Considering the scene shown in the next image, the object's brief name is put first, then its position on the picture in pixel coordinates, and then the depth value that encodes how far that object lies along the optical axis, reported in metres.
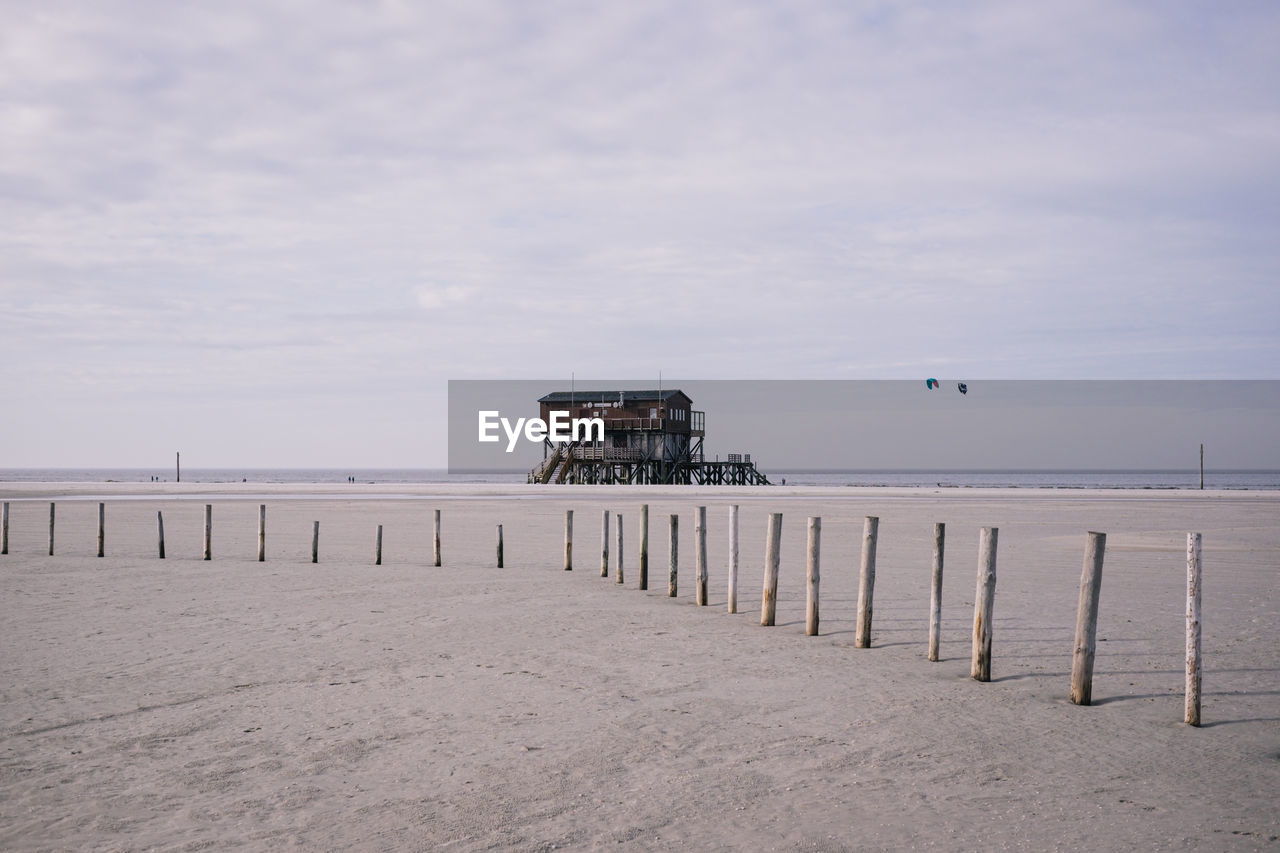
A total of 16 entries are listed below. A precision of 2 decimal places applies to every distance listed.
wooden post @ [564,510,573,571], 20.47
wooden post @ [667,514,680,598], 17.02
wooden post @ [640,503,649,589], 17.84
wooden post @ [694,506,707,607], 15.75
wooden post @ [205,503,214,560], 22.22
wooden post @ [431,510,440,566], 21.11
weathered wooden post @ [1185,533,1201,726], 8.40
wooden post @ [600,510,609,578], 19.58
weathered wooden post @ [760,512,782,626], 13.91
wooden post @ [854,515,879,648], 12.00
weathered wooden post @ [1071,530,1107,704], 9.30
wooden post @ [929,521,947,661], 11.30
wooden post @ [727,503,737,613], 14.91
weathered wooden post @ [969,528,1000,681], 10.39
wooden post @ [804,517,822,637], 12.77
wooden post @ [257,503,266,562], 21.91
